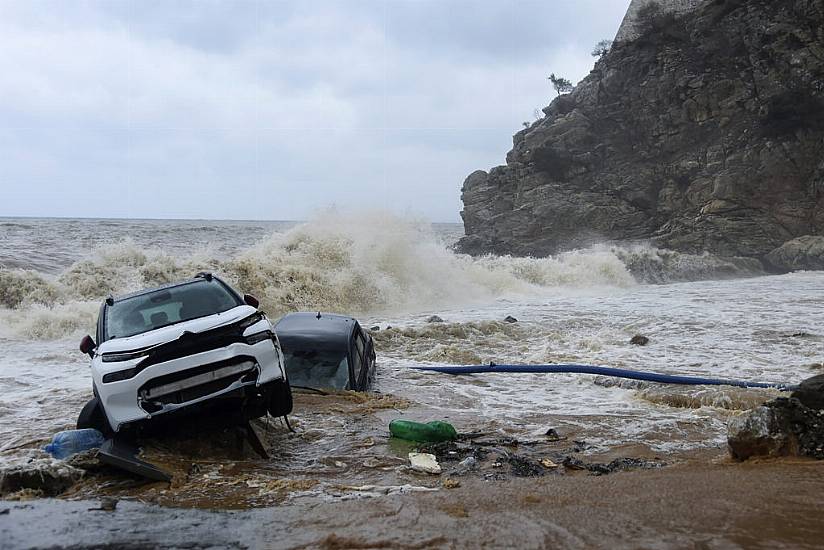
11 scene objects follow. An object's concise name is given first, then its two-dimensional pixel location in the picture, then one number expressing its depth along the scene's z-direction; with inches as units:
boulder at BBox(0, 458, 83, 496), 185.2
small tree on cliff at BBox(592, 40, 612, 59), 2124.3
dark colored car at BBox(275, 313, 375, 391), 317.4
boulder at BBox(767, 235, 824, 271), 1170.0
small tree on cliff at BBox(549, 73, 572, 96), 2393.0
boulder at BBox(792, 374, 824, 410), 174.9
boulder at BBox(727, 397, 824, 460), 173.5
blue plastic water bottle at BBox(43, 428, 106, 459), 209.6
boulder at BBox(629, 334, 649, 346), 490.6
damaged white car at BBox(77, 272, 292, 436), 201.0
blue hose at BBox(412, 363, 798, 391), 335.3
